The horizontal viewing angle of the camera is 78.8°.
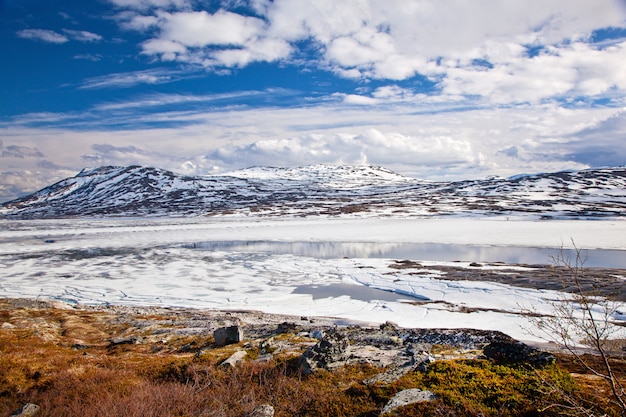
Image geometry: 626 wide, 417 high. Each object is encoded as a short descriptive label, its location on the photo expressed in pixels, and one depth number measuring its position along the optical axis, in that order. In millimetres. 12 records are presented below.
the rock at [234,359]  9914
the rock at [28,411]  7702
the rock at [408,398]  6844
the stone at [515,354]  8070
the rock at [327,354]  9336
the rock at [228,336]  13289
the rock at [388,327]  14323
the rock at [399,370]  8341
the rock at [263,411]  7105
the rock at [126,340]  14477
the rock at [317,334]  13344
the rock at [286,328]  14352
